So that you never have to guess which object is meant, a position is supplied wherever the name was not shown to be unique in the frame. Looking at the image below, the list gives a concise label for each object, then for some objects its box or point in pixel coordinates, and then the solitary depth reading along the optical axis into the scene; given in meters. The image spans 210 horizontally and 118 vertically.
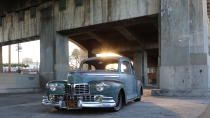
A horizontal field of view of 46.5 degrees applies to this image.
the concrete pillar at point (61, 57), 18.52
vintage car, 6.59
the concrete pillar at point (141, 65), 26.78
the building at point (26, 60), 110.64
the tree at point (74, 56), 66.06
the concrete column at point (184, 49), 12.38
